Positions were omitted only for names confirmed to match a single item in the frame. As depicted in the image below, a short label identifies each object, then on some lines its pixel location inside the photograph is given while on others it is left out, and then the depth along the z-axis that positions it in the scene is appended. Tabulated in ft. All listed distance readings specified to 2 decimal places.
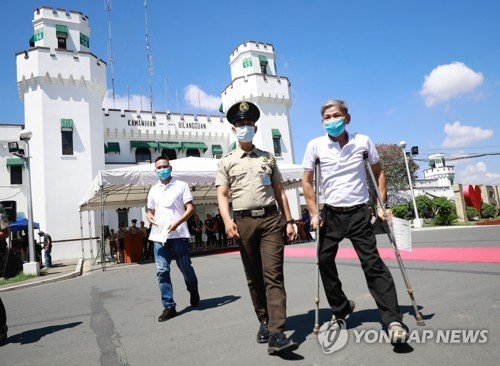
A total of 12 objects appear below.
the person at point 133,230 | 45.92
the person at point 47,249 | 52.37
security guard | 9.46
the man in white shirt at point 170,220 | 14.25
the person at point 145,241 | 48.67
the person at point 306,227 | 57.36
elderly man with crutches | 9.59
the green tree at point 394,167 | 140.36
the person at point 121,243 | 47.13
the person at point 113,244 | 53.54
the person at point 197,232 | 55.61
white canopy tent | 37.73
